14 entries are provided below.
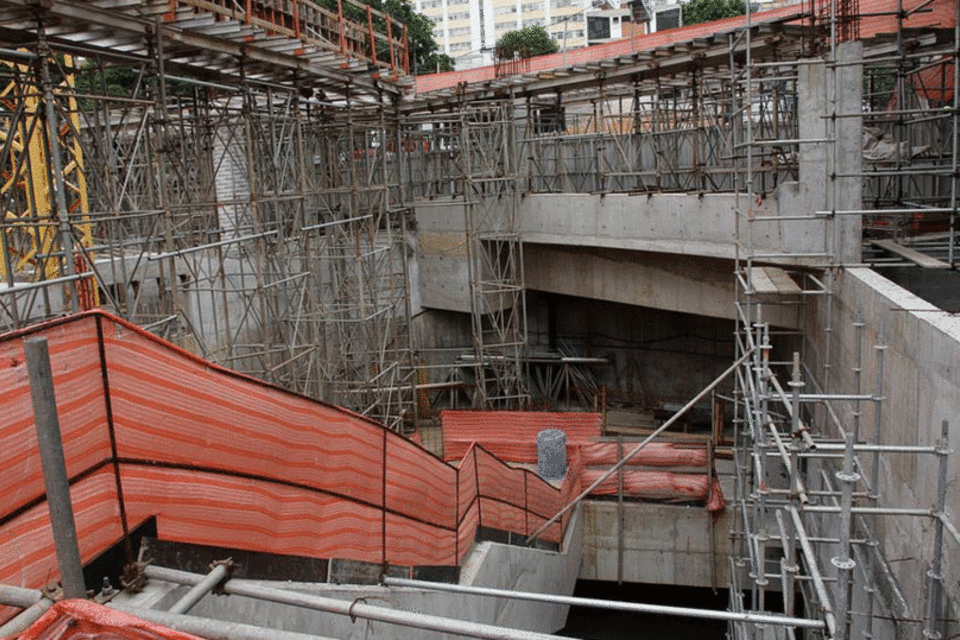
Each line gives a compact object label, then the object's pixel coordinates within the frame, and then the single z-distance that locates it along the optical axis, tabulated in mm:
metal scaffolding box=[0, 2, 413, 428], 10734
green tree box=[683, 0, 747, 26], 46125
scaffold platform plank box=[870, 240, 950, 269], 10156
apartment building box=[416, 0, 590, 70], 89944
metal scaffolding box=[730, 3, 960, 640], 6500
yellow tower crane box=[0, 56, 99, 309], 10156
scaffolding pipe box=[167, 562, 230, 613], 3691
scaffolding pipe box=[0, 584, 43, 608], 3451
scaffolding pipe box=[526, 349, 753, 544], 12646
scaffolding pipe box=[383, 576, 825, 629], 3996
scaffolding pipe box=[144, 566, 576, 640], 3186
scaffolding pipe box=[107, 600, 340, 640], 3037
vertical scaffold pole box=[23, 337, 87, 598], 3104
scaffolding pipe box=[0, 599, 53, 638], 3250
